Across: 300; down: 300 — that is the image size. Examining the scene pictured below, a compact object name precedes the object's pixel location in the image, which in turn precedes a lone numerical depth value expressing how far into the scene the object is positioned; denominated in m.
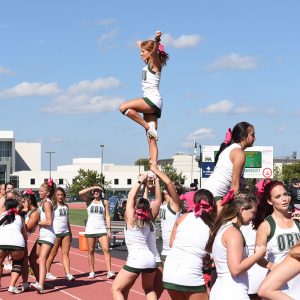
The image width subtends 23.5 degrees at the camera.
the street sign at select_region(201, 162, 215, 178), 41.64
